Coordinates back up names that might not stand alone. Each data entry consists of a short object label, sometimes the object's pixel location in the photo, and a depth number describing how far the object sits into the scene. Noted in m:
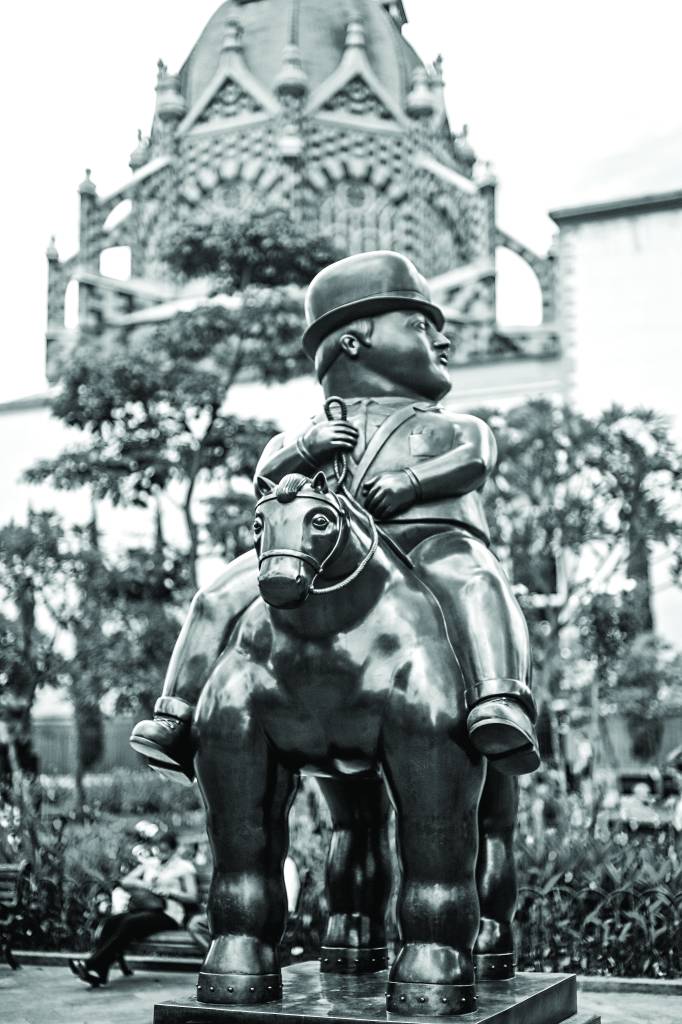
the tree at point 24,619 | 21.06
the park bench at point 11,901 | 7.75
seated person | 6.88
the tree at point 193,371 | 17.08
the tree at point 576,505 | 19.09
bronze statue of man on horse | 3.88
